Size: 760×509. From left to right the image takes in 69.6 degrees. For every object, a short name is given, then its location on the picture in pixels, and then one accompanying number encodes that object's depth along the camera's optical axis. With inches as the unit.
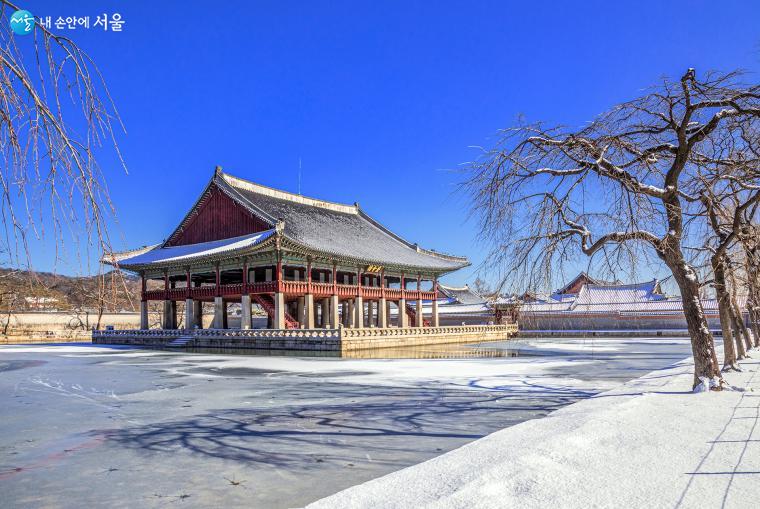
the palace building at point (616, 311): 1729.8
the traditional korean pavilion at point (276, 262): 1293.1
